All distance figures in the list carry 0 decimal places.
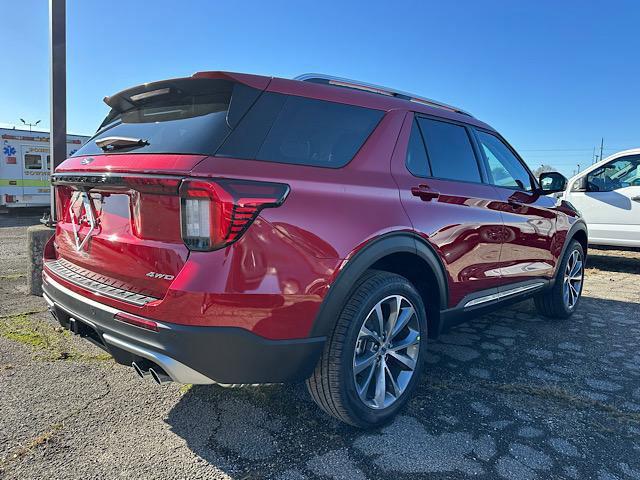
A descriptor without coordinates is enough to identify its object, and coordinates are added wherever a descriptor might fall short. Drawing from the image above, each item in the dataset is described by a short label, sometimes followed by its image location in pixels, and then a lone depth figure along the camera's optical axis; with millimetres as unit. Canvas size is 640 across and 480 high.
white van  14883
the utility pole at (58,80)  4711
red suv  1931
